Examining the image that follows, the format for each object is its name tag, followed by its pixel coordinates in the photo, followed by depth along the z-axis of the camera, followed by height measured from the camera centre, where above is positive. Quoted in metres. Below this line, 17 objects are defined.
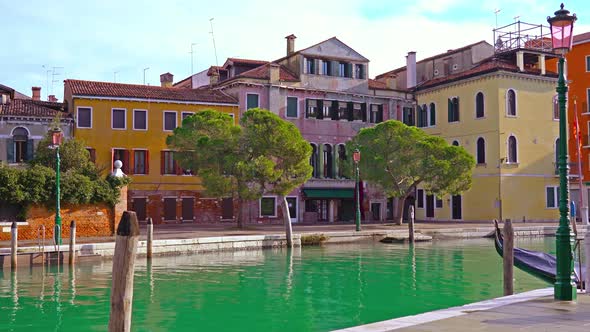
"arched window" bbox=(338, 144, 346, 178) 39.43 +2.54
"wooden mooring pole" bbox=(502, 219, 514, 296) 11.31 -0.94
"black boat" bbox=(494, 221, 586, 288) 12.22 -1.15
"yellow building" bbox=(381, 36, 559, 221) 37.59 +3.64
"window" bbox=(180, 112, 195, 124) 35.06 +4.26
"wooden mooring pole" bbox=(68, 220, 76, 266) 19.28 -1.18
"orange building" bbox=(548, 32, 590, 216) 41.03 +6.00
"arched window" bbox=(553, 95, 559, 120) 39.50 +5.03
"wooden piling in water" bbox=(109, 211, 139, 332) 5.96 -0.62
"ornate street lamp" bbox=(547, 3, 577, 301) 9.13 +0.64
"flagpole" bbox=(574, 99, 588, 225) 15.70 -0.20
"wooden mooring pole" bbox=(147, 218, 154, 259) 21.10 -1.18
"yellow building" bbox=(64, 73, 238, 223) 33.00 +3.05
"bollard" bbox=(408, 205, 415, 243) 27.01 -1.14
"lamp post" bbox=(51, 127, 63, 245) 20.87 +0.25
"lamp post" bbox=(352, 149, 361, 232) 28.52 +1.04
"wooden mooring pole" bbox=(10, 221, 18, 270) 18.25 -1.28
